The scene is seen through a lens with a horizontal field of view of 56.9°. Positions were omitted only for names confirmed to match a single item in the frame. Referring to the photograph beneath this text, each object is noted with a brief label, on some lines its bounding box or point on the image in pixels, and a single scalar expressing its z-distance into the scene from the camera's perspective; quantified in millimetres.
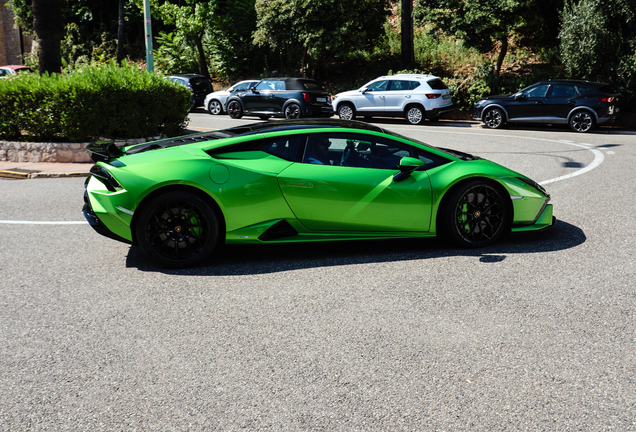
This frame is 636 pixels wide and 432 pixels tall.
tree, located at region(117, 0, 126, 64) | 35719
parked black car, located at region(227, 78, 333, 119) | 21422
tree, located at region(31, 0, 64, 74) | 14688
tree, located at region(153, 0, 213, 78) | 31781
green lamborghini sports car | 5203
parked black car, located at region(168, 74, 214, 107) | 26047
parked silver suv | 20625
